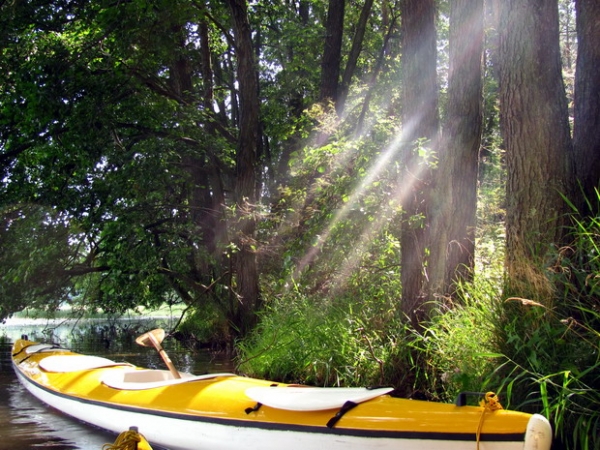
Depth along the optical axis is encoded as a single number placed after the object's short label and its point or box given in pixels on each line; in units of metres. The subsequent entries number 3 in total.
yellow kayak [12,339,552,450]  3.14
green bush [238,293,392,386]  5.66
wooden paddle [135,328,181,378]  5.97
